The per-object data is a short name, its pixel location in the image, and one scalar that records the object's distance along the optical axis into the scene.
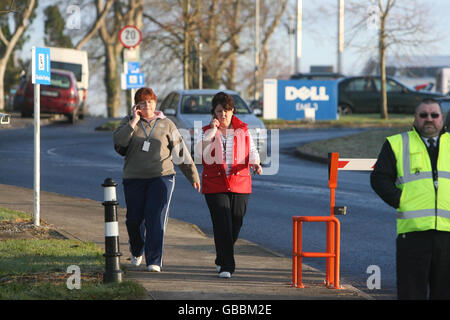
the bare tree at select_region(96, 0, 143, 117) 49.38
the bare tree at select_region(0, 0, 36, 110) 43.53
